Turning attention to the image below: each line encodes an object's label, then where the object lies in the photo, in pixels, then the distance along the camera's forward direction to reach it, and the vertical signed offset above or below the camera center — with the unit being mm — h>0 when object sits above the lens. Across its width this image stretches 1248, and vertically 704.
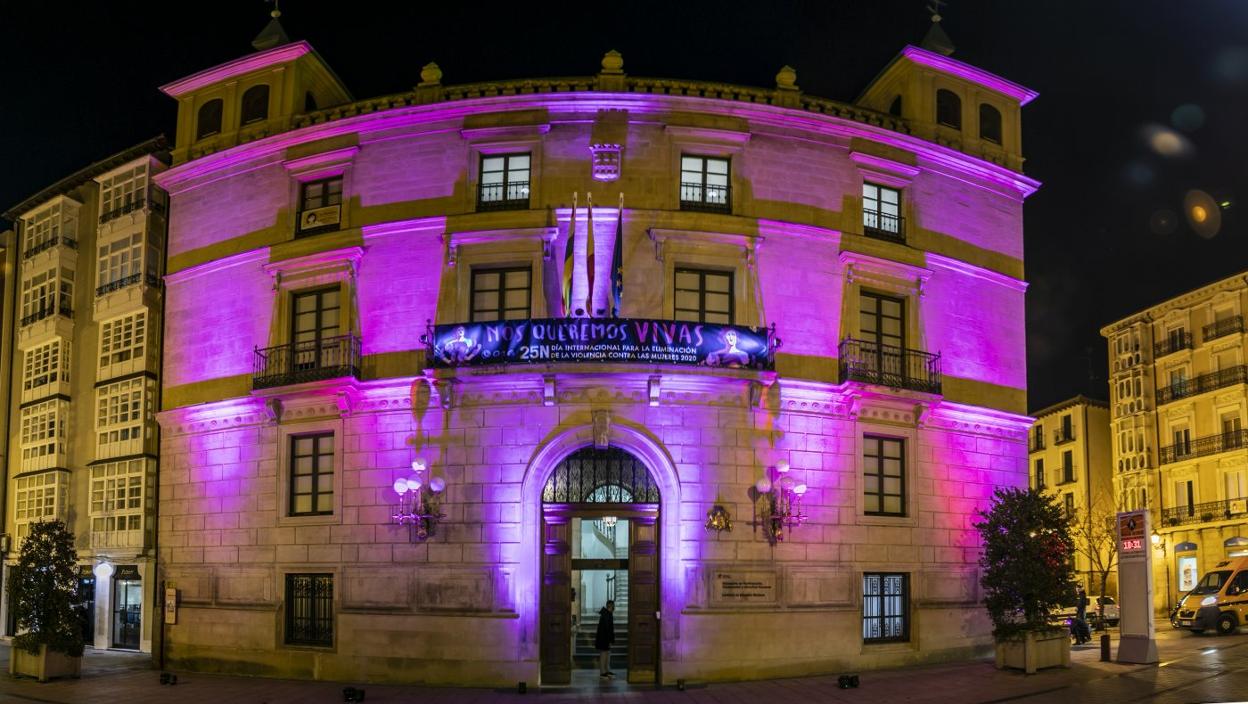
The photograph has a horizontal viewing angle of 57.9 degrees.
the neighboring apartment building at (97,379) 36062 +3947
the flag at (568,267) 26000 +5247
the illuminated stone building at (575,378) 26125 +2833
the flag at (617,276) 26188 +5064
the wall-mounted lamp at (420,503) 26484 -185
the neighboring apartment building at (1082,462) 69188 +2217
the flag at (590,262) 26078 +5373
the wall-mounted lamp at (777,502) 26688 -137
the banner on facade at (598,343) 25484 +3457
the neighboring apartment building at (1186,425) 56250 +3884
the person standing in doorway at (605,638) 25766 -3240
